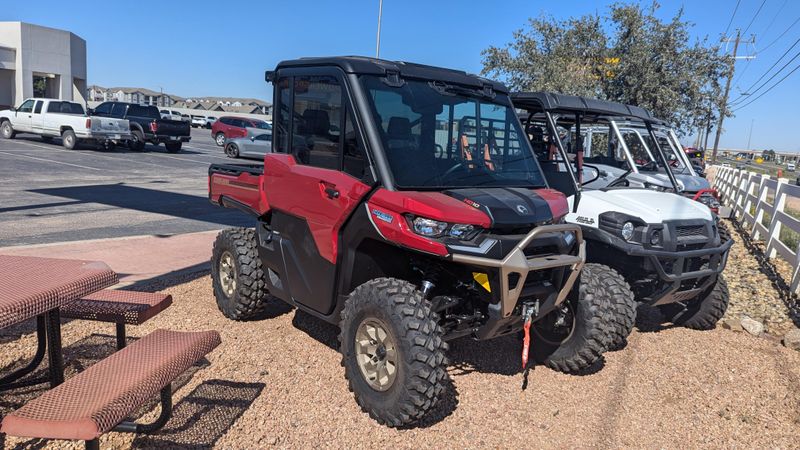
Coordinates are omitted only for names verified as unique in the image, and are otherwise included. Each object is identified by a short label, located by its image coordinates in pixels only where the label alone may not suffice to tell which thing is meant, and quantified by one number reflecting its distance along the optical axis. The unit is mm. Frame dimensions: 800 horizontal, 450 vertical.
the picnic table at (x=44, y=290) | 2934
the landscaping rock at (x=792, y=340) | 6027
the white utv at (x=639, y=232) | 5320
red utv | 3670
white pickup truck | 22109
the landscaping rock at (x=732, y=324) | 6566
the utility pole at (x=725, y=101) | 23281
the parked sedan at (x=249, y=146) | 25406
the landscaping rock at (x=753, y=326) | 6453
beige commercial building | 37031
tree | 20656
